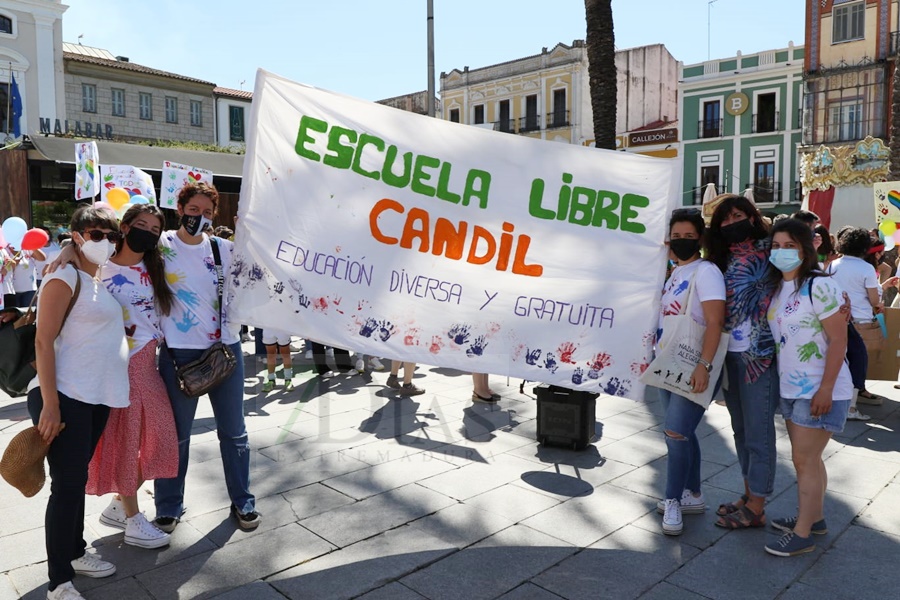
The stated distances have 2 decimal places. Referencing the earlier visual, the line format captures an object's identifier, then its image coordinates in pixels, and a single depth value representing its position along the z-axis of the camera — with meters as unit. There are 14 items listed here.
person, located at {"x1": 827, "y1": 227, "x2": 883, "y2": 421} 5.55
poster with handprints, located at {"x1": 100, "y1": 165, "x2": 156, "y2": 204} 8.91
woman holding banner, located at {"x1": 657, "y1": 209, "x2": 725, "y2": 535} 3.38
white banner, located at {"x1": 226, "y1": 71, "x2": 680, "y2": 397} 3.52
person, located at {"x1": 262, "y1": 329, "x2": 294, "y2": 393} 7.41
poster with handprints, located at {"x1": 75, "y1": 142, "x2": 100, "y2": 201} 9.57
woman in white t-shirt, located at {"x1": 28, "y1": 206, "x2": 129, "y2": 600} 2.81
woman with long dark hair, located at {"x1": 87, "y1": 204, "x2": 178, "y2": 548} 3.29
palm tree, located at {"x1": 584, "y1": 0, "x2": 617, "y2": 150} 8.66
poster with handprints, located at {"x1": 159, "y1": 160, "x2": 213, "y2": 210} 9.98
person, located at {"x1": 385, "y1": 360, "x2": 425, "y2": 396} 7.03
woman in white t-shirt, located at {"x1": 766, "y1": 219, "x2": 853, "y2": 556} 3.16
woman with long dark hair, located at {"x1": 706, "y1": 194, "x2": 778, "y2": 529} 3.46
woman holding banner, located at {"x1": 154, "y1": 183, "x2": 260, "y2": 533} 3.48
